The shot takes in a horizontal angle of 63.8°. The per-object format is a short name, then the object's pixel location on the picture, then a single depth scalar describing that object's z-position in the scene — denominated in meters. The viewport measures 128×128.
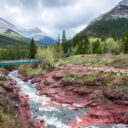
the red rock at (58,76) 23.79
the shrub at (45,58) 39.66
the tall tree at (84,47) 52.41
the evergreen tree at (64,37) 75.07
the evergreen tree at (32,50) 50.69
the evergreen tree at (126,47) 44.84
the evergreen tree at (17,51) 62.03
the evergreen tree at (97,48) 50.23
